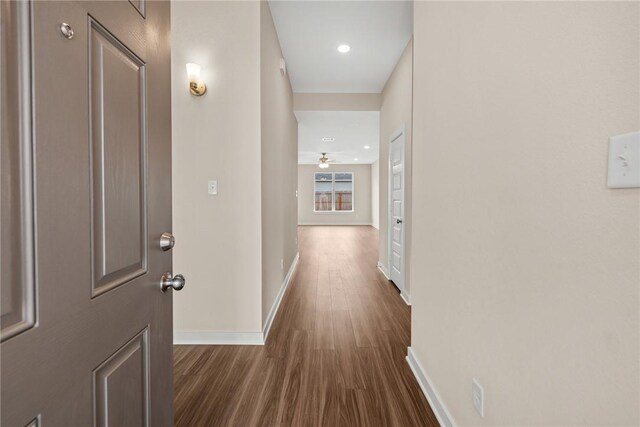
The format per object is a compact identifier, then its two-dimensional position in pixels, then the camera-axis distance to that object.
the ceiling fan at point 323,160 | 10.25
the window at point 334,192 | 13.70
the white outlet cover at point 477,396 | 1.30
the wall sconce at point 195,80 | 2.49
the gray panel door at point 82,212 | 0.53
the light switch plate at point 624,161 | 0.65
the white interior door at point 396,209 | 3.94
